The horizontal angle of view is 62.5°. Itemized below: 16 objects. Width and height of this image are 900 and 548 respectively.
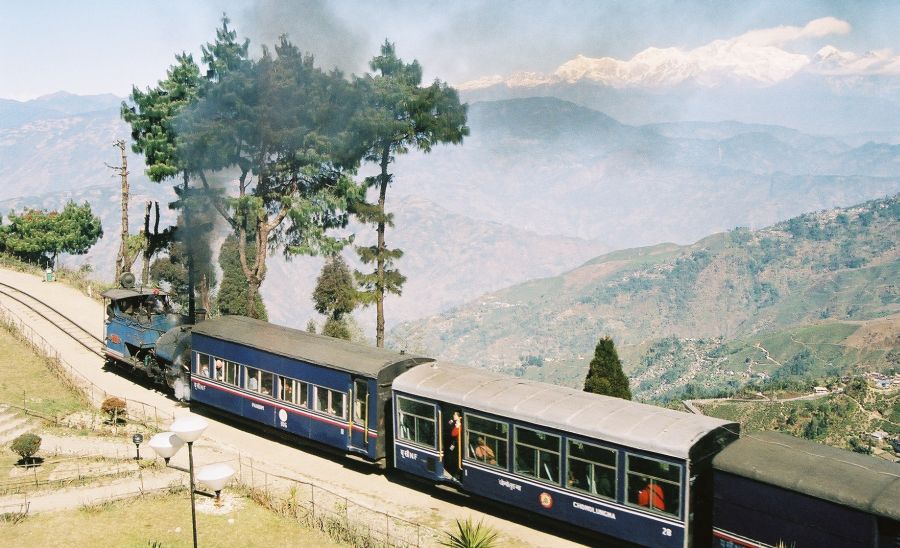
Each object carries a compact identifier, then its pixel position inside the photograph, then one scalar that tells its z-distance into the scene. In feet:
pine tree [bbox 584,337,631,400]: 85.35
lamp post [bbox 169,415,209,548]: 47.57
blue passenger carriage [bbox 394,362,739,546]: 52.44
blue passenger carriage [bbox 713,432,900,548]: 44.39
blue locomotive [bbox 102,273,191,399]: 95.45
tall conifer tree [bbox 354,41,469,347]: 113.09
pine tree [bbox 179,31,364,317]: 112.98
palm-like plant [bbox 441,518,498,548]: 53.72
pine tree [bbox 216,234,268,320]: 188.44
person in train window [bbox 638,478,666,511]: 52.75
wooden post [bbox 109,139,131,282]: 154.61
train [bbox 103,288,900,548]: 47.50
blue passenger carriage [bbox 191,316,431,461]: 71.10
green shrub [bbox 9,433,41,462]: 71.26
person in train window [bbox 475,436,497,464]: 62.39
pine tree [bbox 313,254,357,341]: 157.38
